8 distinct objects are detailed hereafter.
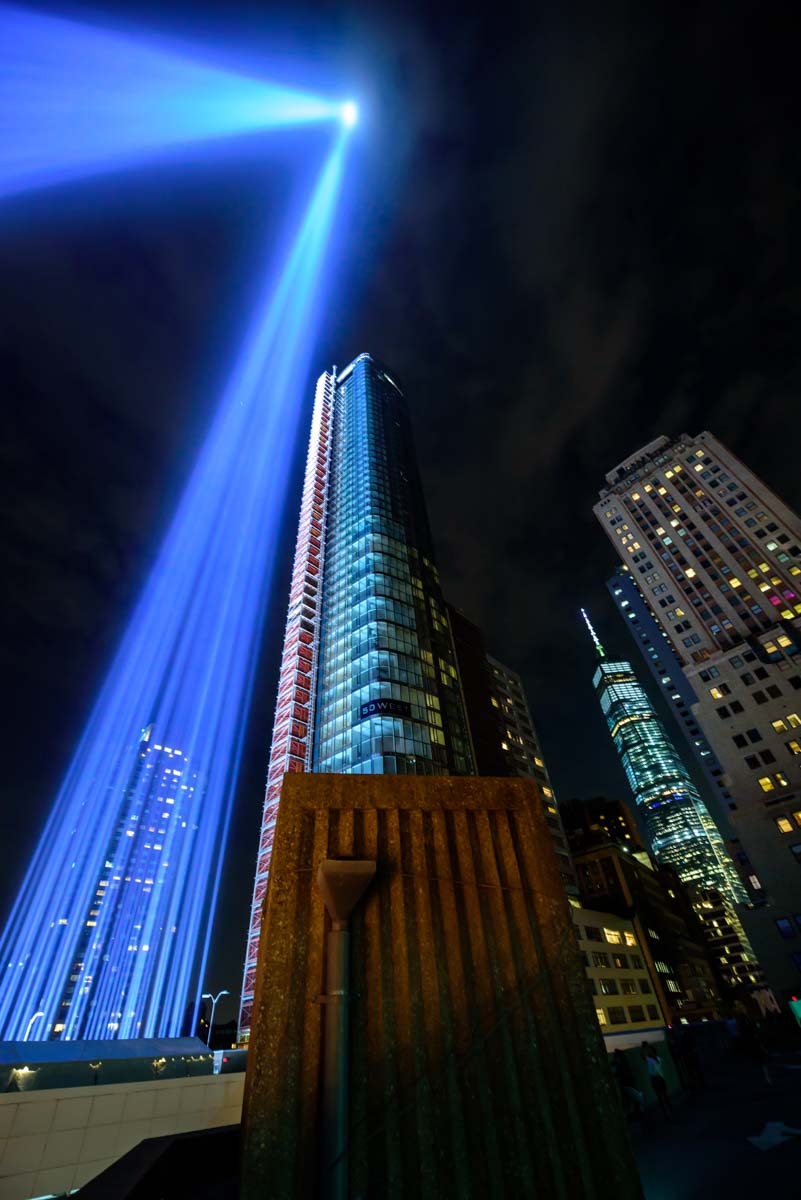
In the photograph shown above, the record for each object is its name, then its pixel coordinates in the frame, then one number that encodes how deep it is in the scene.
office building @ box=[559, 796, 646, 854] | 110.88
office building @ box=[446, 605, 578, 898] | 78.38
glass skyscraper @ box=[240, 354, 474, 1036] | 57.16
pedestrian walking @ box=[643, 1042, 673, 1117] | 13.67
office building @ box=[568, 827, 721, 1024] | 74.69
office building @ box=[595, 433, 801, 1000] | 51.28
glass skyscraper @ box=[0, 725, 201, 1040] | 113.38
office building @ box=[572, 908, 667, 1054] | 61.22
